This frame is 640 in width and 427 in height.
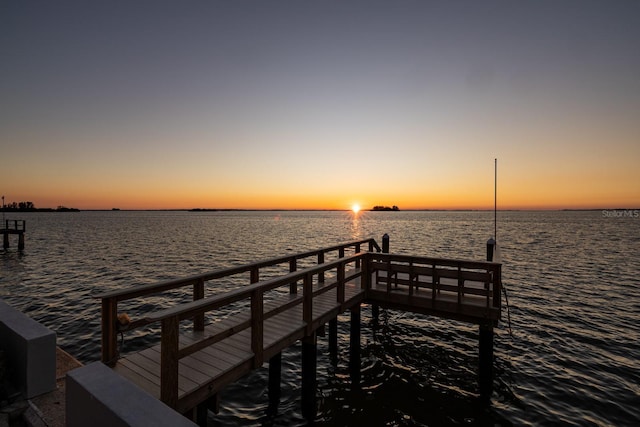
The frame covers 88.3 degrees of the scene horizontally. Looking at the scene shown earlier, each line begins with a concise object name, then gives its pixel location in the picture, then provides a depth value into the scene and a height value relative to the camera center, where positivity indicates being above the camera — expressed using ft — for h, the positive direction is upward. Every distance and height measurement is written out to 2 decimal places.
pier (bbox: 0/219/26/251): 118.83 -9.71
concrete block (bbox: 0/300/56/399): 16.22 -7.43
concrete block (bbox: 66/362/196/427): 9.19 -5.81
